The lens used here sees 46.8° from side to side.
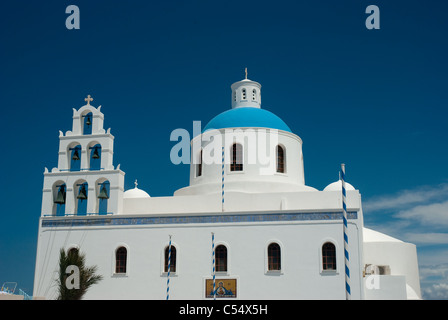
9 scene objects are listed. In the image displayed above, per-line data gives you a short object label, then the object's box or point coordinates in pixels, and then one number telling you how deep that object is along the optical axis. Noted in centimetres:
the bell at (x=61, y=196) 2217
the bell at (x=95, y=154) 2253
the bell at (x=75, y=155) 2280
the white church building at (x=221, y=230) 1953
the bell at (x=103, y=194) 2184
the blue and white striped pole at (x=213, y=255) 1904
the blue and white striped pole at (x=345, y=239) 1413
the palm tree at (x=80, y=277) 1997
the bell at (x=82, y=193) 2214
